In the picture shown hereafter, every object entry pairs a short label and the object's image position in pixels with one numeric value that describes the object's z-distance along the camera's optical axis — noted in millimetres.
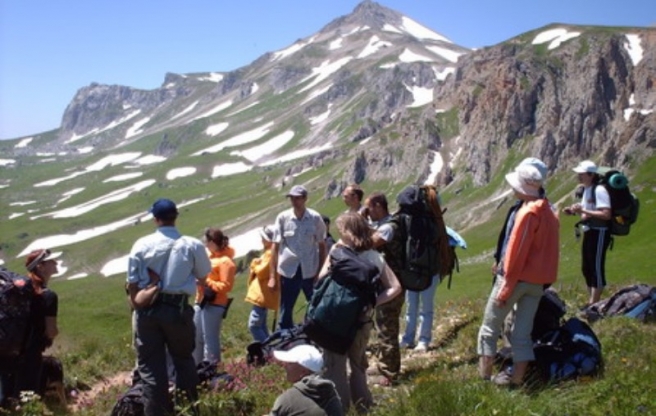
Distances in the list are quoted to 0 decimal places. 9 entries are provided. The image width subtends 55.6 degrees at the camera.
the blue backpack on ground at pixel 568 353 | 7359
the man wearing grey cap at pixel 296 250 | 10406
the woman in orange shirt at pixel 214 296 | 10031
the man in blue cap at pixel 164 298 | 7516
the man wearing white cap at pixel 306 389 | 5945
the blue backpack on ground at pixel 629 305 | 9750
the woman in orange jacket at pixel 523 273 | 7156
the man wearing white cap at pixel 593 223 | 10086
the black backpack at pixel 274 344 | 8656
